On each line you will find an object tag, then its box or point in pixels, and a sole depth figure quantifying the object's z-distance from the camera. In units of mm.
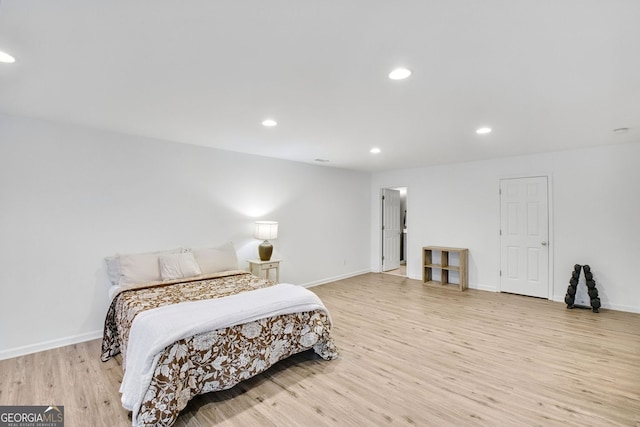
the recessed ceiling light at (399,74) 2047
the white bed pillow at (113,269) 3436
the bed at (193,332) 1971
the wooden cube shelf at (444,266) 5453
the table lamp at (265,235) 4645
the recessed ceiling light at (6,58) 1862
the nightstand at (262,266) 4582
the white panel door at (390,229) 7090
